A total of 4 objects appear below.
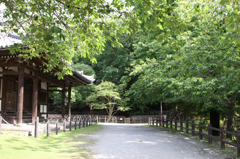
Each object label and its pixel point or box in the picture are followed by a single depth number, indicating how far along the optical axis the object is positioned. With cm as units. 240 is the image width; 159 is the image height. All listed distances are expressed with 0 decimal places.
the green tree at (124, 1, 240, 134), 907
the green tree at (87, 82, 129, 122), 2887
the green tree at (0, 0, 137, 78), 604
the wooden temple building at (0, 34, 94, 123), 1142
